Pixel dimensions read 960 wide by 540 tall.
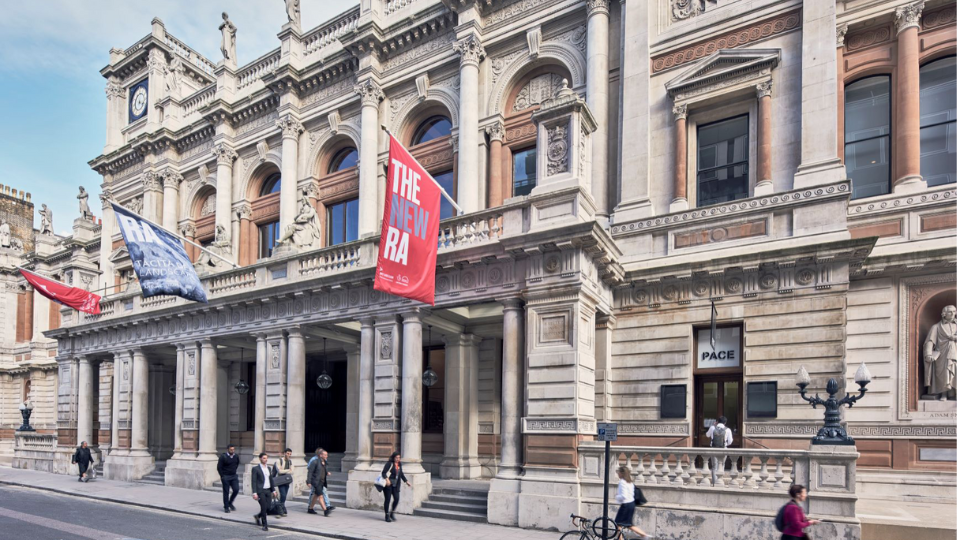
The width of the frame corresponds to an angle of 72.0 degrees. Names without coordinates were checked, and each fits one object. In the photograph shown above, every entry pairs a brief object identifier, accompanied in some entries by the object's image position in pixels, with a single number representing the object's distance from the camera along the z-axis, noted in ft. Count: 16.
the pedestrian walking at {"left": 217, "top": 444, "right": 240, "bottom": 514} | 55.98
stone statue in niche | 46.62
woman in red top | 28.19
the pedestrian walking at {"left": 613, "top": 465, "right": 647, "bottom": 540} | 36.17
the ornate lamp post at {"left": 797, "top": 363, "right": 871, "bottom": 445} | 38.81
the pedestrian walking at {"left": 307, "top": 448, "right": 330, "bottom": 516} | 53.53
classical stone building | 47.65
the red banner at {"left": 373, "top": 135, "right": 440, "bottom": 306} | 49.01
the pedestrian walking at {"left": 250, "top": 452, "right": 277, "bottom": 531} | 49.19
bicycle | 33.55
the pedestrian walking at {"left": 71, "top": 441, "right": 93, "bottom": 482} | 82.33
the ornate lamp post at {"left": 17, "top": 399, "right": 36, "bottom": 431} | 110.52
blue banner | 65.57
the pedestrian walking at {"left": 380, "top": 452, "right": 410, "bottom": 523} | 50.21
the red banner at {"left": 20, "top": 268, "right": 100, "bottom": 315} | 88.89
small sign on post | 36.35
